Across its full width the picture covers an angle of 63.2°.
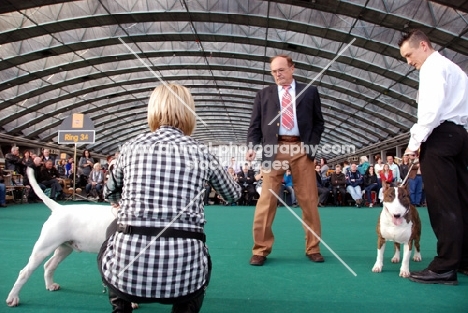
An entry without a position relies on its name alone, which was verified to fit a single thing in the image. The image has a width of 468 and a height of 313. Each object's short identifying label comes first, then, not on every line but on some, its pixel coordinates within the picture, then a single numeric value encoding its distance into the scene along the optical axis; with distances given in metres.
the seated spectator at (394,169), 12.63
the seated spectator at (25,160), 12.19
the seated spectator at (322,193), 13.23
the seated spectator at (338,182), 13.55
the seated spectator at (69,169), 16.12
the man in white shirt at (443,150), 2.74
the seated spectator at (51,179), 12.45
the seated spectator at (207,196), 13.56
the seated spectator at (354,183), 13.11
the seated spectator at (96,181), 13.84
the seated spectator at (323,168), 15.04
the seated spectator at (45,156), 12.77
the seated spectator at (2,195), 10.85
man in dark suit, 3.62
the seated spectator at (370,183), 13.27
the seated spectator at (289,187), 12.68
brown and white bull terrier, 2.96
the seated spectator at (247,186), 13.90
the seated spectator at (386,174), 12.09
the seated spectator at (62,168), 15.80
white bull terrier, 2.24
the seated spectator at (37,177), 11.46
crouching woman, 1.55
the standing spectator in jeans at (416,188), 12.40
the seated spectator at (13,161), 12.42
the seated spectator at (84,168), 15.02
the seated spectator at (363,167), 14.23
